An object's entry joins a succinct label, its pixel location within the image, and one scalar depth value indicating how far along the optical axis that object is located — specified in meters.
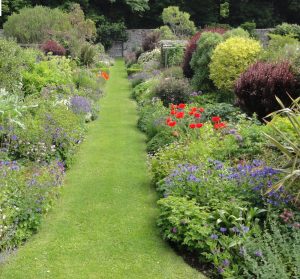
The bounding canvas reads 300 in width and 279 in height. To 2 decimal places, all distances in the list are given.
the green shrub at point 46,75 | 11.81
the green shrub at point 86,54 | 20.78
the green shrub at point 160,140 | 8.30
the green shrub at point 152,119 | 9.17
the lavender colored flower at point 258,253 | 4.17
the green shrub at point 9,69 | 10.50
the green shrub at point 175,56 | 18.45
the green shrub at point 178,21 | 31.88
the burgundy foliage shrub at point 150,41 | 27.80
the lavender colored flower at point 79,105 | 10.76
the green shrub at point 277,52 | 10.37
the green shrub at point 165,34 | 27.39
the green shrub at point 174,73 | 15.02
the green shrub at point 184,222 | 4.72
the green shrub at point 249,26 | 38.17
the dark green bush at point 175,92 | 11.84
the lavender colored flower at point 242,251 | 4.28
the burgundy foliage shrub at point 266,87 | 8.88
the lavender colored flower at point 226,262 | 4.28
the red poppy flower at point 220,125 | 7.73
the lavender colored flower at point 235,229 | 4.60
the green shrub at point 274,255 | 3.96
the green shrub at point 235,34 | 13.97
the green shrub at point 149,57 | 22.58
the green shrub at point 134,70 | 21.42
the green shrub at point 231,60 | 11.70
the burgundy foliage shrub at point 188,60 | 15.48
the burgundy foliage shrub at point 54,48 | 20.19
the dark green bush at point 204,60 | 13.30
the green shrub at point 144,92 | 13.15
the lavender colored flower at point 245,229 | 4.55
